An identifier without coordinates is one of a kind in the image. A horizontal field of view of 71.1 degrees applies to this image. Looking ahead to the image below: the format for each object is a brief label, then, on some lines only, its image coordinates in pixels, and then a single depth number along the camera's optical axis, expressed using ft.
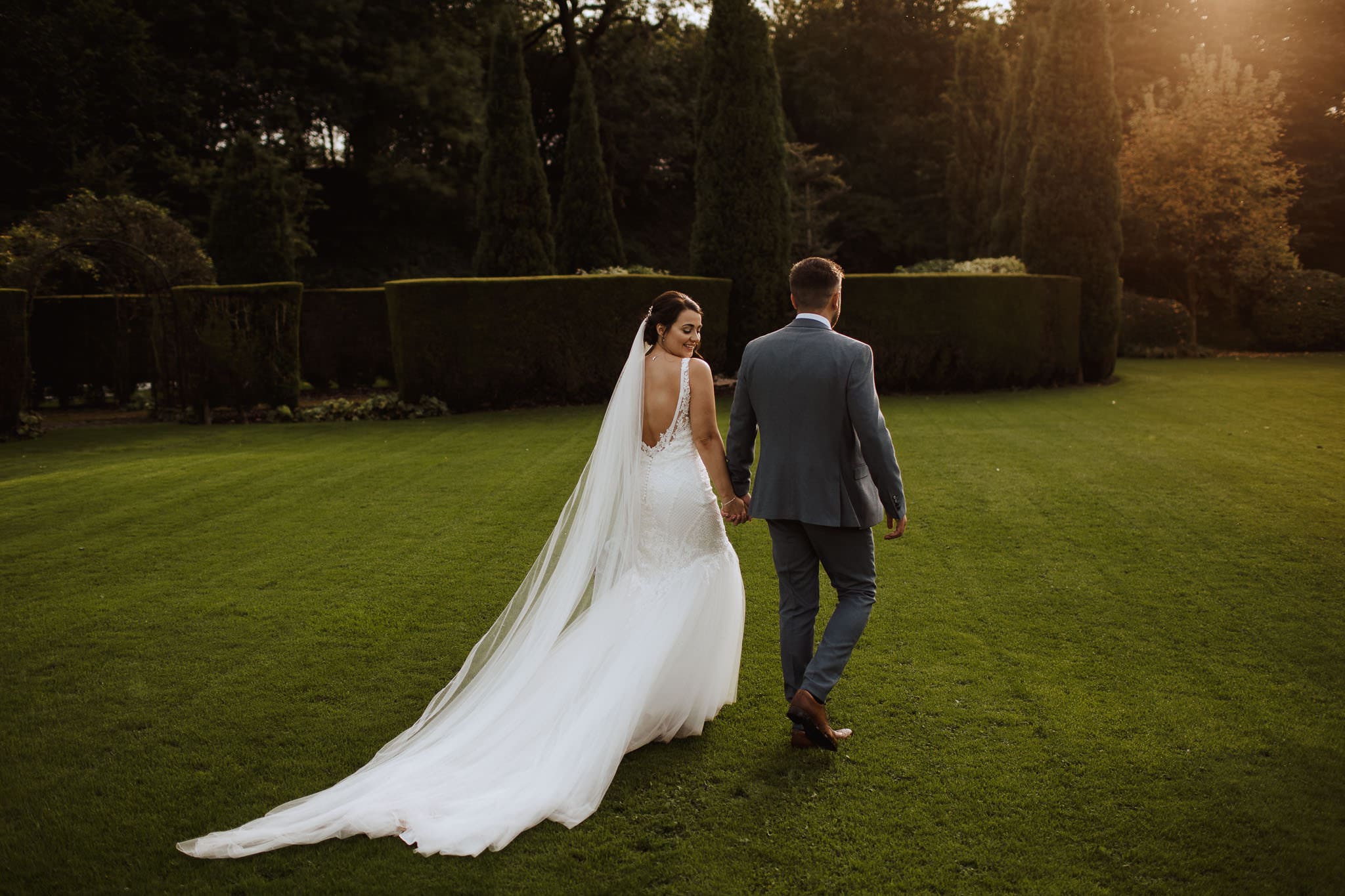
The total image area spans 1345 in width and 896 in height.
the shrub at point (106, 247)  54.03
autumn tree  73.00
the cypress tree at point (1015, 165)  78.74
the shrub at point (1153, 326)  74.74
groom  11.68
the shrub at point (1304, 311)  74.18
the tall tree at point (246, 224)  65.26
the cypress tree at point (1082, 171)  57.36
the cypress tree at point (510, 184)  65.87
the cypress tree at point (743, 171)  55.62
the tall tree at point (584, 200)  74.69
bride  10.59
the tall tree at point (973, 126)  101.45
